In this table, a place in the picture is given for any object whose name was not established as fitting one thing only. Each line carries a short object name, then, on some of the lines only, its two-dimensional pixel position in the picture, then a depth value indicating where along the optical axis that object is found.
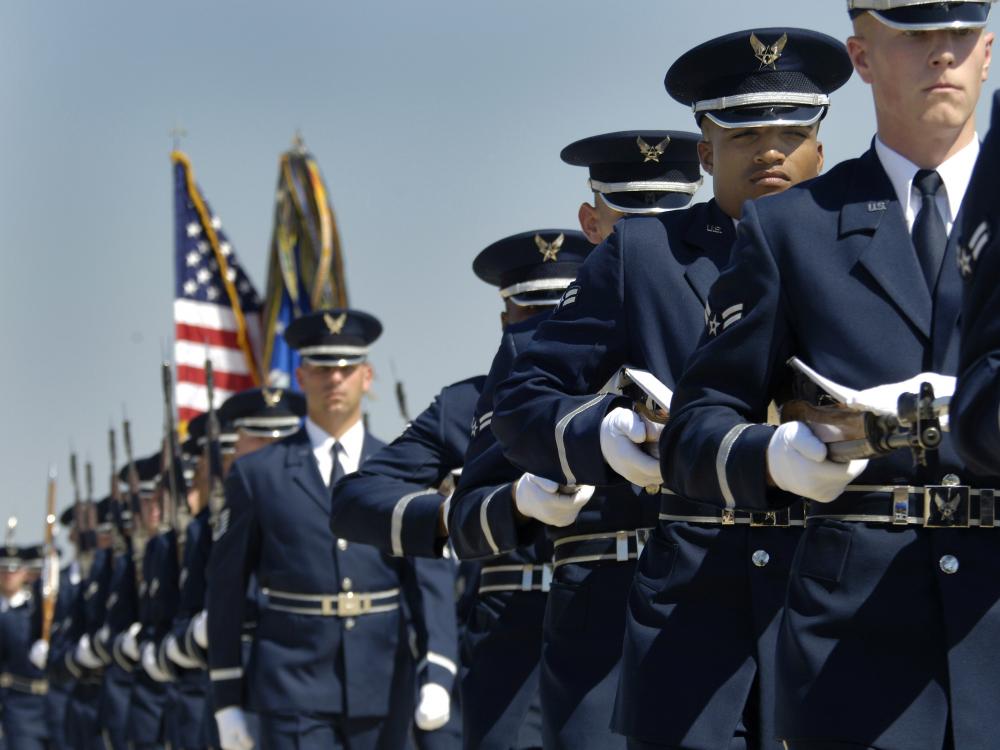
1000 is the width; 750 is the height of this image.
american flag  40.00
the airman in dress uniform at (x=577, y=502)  9.33
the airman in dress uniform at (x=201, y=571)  21.72
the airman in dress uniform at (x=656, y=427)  7.93
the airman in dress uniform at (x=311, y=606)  15.92
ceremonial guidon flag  39.08
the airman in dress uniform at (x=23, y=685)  35.23
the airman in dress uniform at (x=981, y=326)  5.84
